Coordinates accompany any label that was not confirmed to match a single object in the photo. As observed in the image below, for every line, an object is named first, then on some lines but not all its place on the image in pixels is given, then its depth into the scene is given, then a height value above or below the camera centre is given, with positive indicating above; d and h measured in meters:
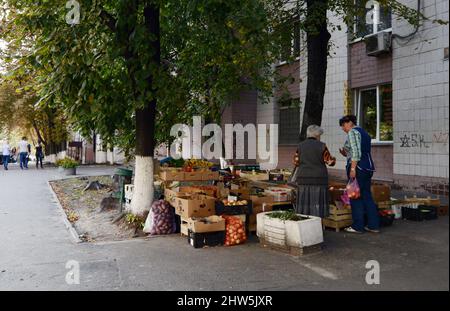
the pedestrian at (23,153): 25.92 -0.06
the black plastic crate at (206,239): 6.50 -1.32
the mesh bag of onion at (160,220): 7.53 -1.19
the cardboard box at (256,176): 10.76 -0.62
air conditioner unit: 12.41 +3.11
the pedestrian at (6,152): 26.23 +0.00
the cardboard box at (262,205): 7.50 -0.93
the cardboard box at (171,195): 7.69 -0.78
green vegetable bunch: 6.22 -0.94
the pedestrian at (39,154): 27.86 -0.13
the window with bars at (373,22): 12.39 +3.90
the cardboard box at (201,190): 7.91 -0.71
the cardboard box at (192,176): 8.76 -0.50
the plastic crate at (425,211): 5.97 -0.94
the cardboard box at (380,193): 7.99 -0.77
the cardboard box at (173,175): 8.64 -0.48
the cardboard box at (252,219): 7.36 -1.15
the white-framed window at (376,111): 13.15 +1.25
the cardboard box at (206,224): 6.52 -1.10
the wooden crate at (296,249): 5.90 -1.35
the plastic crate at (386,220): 7.50 -1.19
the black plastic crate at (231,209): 6.98 -0.93
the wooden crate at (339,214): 7.40 -1.09
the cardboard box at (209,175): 8.99 -0.49
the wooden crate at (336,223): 7.36 -1.24
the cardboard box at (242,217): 7.01 -1.07
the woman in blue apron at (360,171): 6.84 -0.32
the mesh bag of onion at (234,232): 6.64 -1.24
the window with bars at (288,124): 18.38 +1.19
